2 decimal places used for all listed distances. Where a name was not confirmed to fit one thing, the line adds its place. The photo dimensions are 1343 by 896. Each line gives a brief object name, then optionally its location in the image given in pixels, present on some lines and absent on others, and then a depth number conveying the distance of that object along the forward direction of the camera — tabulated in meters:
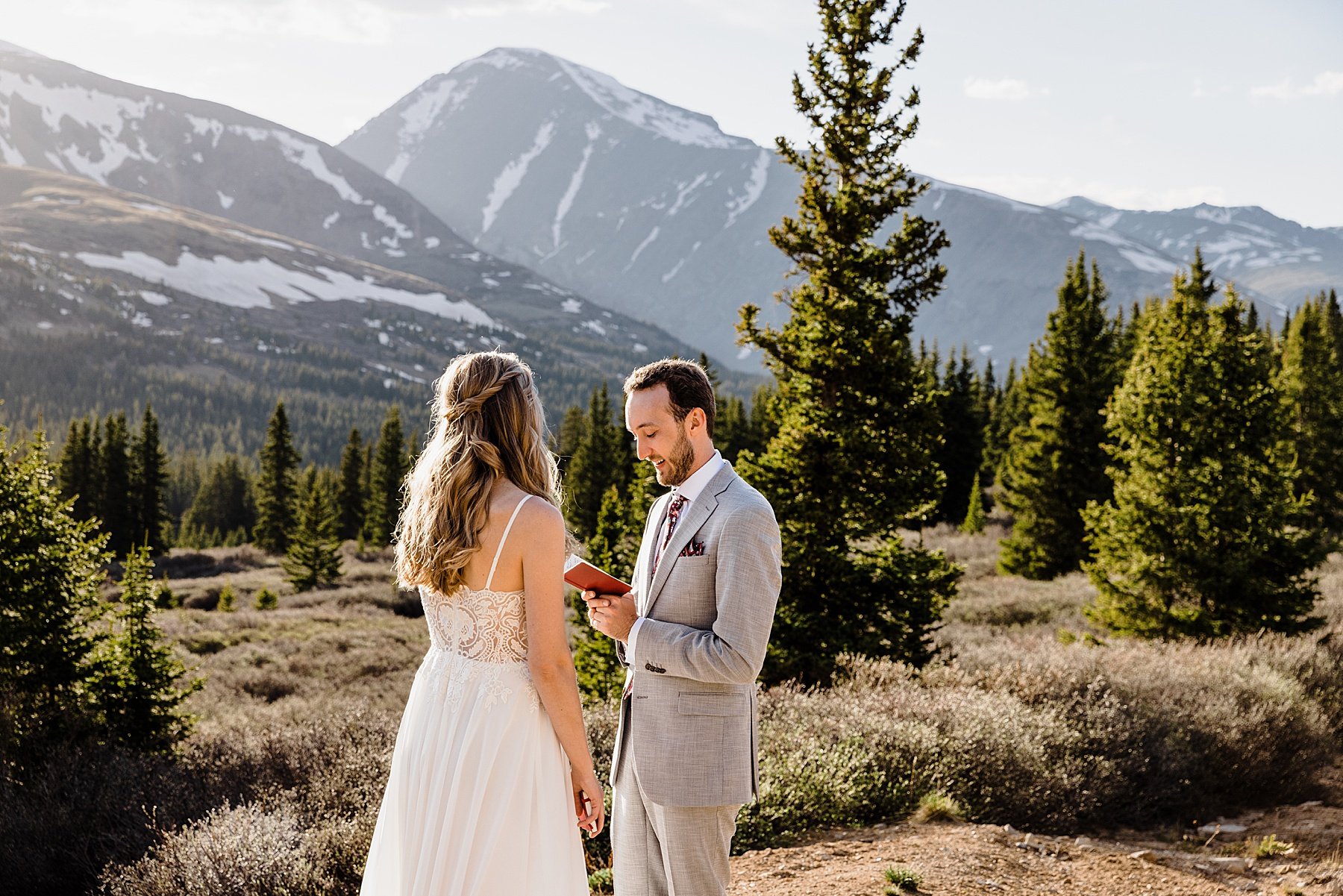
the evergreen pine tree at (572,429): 59.91
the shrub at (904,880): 5.21
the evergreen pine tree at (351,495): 64.38
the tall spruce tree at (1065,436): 27.05
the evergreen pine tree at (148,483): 55.22
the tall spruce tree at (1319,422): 34.22
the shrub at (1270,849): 6.56
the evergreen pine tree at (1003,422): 49.09
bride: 3.24
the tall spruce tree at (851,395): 12.32
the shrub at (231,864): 5.57
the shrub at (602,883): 5.61
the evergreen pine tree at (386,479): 58.38
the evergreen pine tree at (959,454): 45.38
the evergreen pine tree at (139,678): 10.59
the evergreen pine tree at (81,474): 53.97
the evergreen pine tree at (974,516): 39.25
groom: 3.19
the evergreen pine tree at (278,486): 57.00
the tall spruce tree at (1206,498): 13.41
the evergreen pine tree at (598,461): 47.09
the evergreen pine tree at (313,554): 41.66
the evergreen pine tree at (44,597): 10.42
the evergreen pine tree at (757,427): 50.34
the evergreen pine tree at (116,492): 54.16
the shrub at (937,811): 6.64
